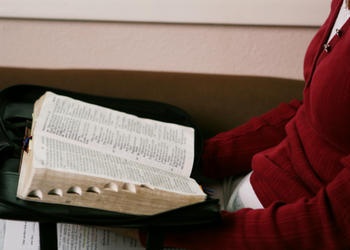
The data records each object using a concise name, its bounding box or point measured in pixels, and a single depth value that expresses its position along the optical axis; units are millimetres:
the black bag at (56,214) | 985
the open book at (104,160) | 989
